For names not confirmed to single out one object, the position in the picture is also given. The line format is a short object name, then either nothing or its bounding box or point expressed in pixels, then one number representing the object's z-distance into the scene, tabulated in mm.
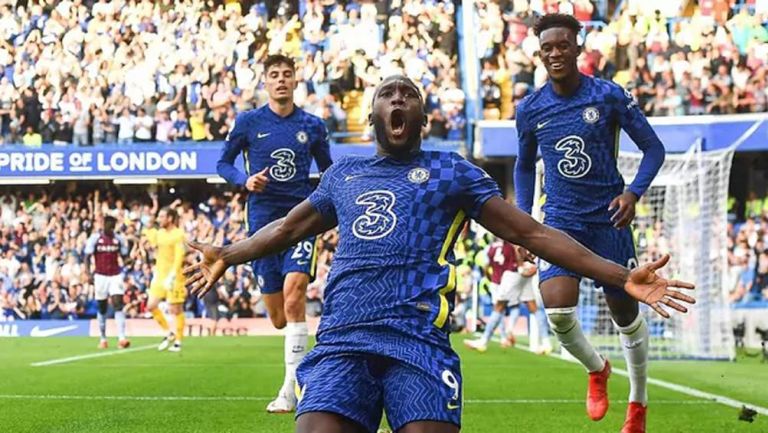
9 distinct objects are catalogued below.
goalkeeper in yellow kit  17188
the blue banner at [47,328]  24391
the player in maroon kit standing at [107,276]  18734
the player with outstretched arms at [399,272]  3828
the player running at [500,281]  16781
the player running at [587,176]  6797
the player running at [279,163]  8336
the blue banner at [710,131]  22250
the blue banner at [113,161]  25312
